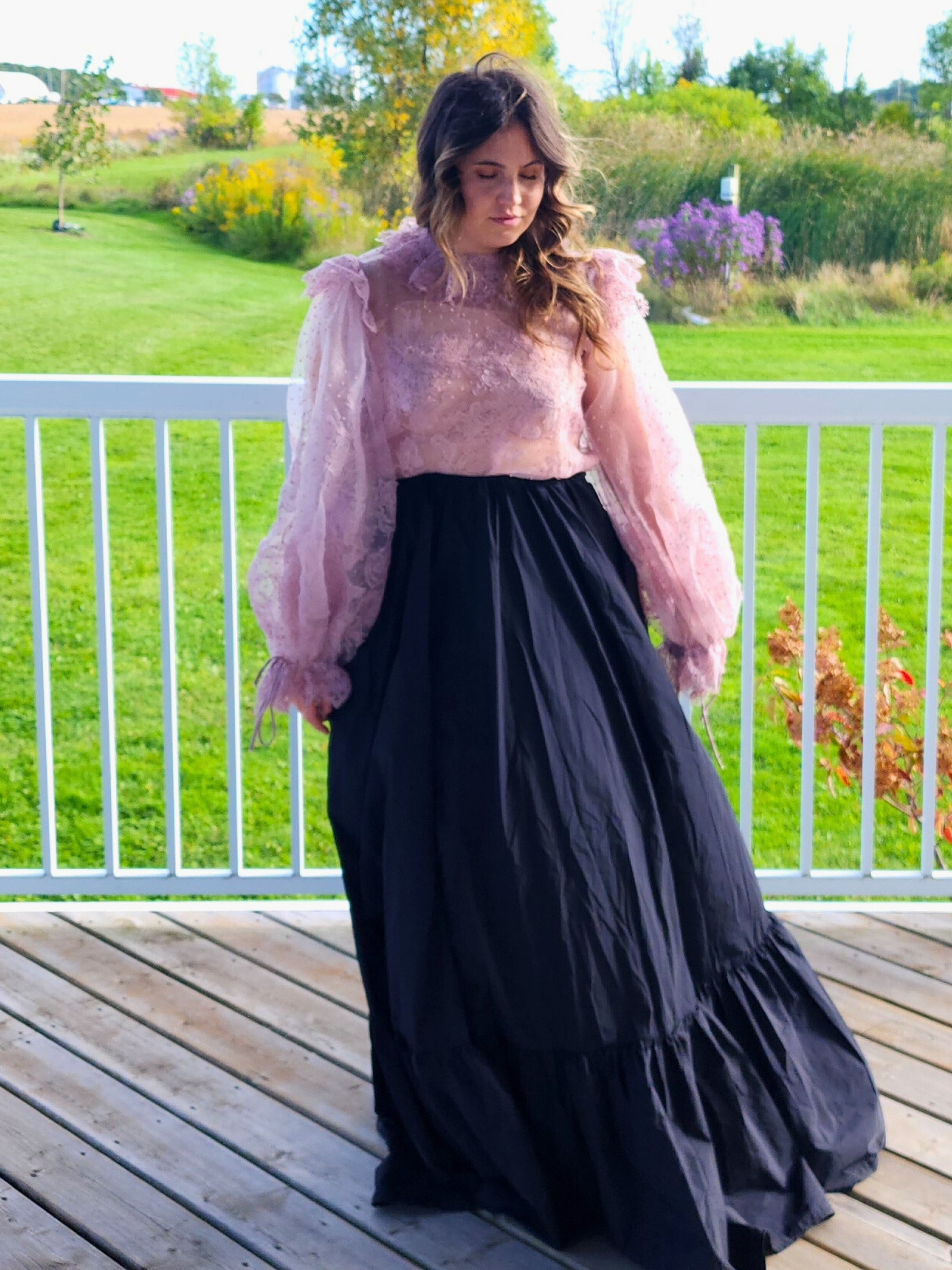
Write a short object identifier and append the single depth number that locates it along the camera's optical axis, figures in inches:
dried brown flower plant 133.0
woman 70.9
